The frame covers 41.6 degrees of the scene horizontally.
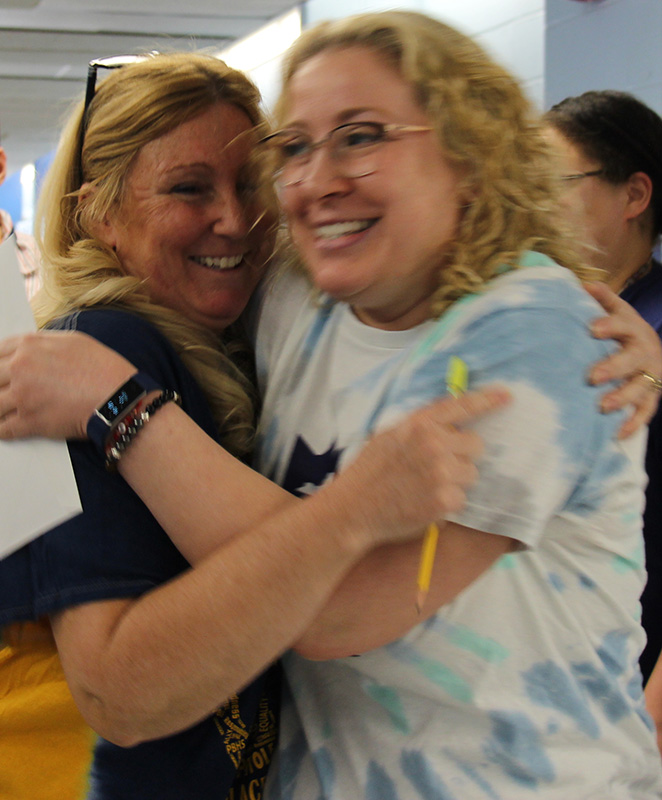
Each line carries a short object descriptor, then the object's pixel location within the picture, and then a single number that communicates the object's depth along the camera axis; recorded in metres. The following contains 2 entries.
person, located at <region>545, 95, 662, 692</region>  2.45
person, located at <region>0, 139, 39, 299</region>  2.82
